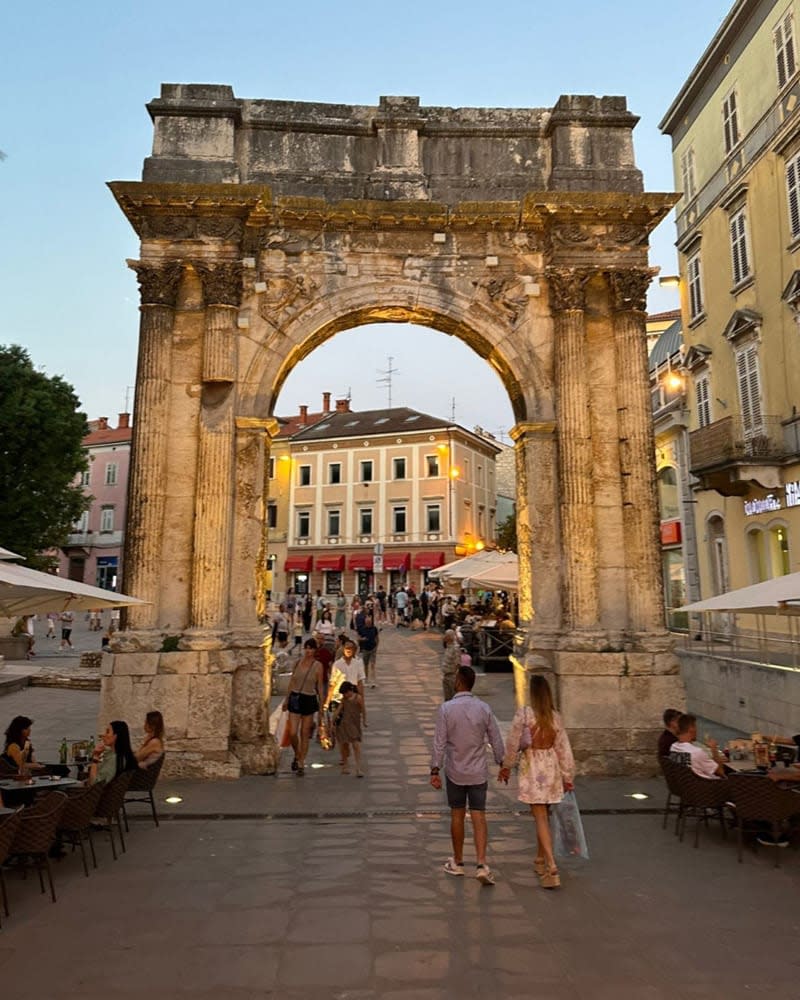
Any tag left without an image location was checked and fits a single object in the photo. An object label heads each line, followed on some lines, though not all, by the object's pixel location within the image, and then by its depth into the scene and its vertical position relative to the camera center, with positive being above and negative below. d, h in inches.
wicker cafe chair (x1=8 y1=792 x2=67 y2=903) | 216.5 -63.5
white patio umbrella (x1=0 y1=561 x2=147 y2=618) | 286.7 +12.7
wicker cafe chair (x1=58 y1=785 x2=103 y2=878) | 238.4 -63.7
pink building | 2082.9 +300.4
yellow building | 693.3 +360.0
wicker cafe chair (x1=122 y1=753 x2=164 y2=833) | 288.7 -62.7
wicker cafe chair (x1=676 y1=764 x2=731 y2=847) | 262.8 -62.1
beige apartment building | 1889.8 +330.9
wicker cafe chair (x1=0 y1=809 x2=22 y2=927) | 201.3 -58.7
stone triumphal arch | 383.2 +171.3
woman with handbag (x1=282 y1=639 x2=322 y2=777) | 374.3 -40.8
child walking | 362.9 -48.4
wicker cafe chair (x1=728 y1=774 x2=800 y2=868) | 250.5 -61.8
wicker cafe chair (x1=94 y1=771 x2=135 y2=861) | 257.4 -63.6
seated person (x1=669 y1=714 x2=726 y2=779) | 272.5 -50.1
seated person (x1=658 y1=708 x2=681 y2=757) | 299.3 -46.3
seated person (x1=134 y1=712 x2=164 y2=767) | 298.4 -49.0
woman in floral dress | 231.3 -44.6
